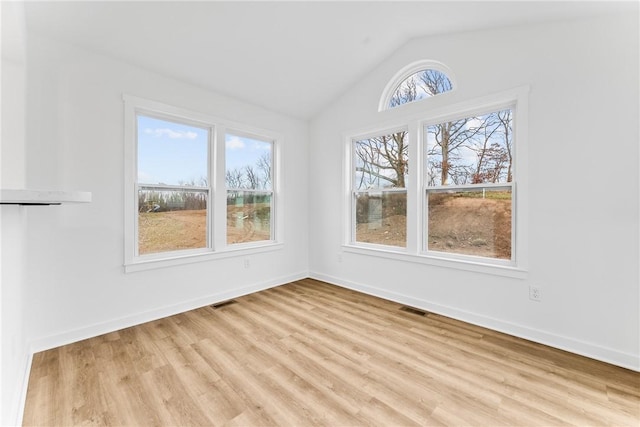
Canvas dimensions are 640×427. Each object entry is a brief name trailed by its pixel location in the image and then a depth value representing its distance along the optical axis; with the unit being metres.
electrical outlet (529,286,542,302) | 2.52
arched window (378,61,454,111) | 3.22
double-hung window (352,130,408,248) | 3.59
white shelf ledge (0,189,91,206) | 0.99
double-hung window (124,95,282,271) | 2.90
